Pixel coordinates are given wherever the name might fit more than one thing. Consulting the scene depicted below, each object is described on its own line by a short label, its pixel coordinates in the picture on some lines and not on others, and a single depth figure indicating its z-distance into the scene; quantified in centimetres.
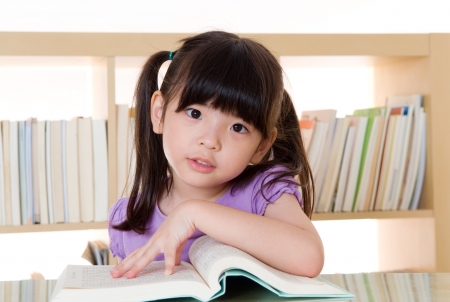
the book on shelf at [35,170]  208
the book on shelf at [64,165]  209
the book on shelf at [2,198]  207
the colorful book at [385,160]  222
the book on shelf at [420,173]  221
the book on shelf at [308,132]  218
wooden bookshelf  205
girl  150
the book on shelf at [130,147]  208
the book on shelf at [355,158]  221
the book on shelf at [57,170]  209
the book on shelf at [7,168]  207
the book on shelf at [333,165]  220
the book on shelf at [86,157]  210
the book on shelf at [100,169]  210
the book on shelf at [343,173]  221
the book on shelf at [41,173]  208
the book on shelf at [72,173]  210
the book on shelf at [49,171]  208
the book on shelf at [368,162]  221
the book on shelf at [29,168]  208
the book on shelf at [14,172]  207
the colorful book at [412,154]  221
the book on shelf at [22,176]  208
